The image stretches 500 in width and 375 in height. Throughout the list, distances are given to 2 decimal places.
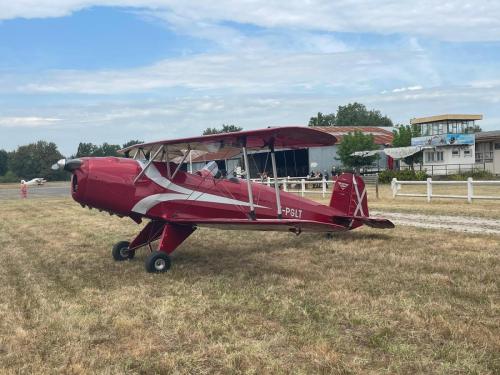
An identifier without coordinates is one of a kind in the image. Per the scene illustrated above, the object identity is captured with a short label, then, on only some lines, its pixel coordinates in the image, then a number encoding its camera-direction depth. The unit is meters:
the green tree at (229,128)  100.72
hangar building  50.00
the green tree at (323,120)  109.24
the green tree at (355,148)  45.47
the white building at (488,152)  45.48
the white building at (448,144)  45.28
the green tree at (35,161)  94.12
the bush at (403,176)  35.12
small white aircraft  62.81
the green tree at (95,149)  108.85
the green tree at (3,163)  118.00
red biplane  7.66
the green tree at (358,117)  110.75
